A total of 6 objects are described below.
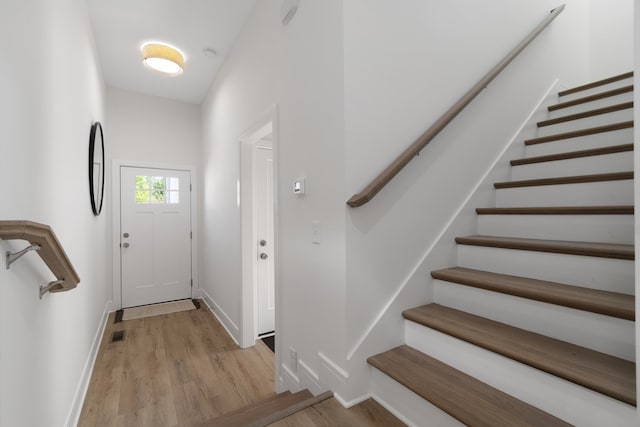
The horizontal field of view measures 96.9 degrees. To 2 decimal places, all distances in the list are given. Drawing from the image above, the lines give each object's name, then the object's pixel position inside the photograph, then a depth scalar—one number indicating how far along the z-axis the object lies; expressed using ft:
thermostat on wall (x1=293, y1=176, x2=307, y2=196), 5.48
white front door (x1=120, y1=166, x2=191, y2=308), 13.06
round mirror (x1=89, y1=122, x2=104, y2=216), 8.39
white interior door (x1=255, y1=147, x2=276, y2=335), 9.93
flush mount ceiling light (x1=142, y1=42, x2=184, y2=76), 9.04
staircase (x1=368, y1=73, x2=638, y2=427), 3.28
